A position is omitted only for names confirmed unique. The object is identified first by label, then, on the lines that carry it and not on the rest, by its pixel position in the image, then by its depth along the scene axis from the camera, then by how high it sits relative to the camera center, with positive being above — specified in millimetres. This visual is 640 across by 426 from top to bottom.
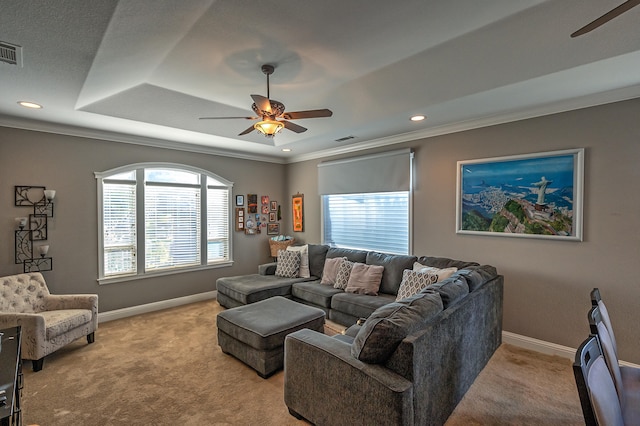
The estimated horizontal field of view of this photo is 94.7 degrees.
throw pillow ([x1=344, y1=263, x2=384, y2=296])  3818 -918
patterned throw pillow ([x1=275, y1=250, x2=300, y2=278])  4734 -886
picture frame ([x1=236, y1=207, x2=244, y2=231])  5512 -157
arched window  4203 -158
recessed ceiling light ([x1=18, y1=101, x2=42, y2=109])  3000 +1100
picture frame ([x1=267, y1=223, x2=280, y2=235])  6016 -384
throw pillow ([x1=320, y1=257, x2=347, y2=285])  4316 -896
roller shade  4297 +594
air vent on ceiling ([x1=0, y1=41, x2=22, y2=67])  1995 +1109
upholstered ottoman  2697 -1149
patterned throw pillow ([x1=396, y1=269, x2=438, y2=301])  3117 -778
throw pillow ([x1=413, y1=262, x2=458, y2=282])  3082 -669
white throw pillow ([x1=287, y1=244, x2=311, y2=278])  4750 -861
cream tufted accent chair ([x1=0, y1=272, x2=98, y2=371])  2766 -1098
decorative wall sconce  3532 -189
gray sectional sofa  1683 -979
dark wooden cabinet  1105 -754
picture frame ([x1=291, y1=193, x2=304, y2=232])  5973 -18
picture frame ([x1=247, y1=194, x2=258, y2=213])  5677 +139
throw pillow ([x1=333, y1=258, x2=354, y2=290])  4078 -908
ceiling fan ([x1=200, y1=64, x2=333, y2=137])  2411 +815
